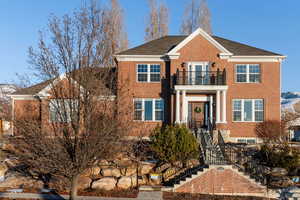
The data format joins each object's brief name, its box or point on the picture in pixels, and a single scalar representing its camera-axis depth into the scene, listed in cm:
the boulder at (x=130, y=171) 1334
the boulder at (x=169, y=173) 1313
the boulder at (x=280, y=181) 1288
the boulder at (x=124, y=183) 1237
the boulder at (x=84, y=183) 1227
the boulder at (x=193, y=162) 1377
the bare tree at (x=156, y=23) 3700
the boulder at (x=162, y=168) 1357
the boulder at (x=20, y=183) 1239
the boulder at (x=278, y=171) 1378
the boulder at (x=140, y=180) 1273
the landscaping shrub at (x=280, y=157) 1438
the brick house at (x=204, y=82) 2055
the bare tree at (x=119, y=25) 3368
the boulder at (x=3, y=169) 1342
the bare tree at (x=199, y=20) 3612
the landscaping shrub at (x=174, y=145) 1334
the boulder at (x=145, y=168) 1350
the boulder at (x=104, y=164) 1352
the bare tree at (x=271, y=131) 1956
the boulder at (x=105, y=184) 1211
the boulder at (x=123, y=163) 1369
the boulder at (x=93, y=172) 1320
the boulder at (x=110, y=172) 1319
